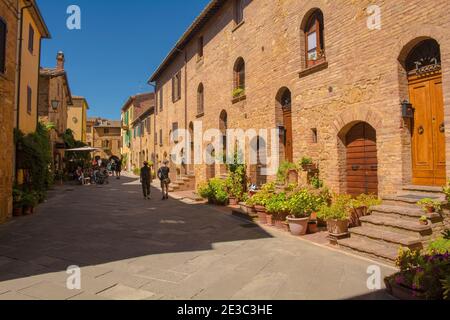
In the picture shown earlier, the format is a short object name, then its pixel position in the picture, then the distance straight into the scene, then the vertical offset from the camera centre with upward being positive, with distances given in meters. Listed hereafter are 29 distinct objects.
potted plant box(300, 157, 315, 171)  8.55 +0.16
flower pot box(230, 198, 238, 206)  11.53 -1.15
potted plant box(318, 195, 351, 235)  5.95 -0.94
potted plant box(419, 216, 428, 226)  5.09 -0.83
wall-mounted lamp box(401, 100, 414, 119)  6.26 +1.18
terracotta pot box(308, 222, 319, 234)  7.05 -1.30
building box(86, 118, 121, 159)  53.22 +6.20
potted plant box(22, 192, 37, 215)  9.17 -0.91
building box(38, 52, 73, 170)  17.89 +4.31
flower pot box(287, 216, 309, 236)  6.81 -1.21
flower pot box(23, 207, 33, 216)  9.17 -1.13
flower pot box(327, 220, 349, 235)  5.94 -1.08
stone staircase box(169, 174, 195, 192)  16.66 -0.70
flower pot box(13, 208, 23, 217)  8.93 -1.12
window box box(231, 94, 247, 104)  12.11 +2.85
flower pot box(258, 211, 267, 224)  8.32 -1.26
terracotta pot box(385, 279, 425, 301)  3.42 -1.38
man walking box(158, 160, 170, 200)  13.47 -0.21
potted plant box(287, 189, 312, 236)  6.82 -0.95
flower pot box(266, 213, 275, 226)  7.92 -1.26
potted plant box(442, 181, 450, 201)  5.07 -0.36
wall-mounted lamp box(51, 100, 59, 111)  17.43 +3.82
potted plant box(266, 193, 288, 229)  7.56 -0.96
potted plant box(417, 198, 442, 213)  5.21 -0.62
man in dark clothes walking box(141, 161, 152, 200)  13.38 -0.33
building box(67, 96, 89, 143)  35.22 +6.30
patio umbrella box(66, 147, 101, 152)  21.27 +1.59
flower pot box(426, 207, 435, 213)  5.23 -0.68
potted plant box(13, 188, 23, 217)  8.94 -0.93
